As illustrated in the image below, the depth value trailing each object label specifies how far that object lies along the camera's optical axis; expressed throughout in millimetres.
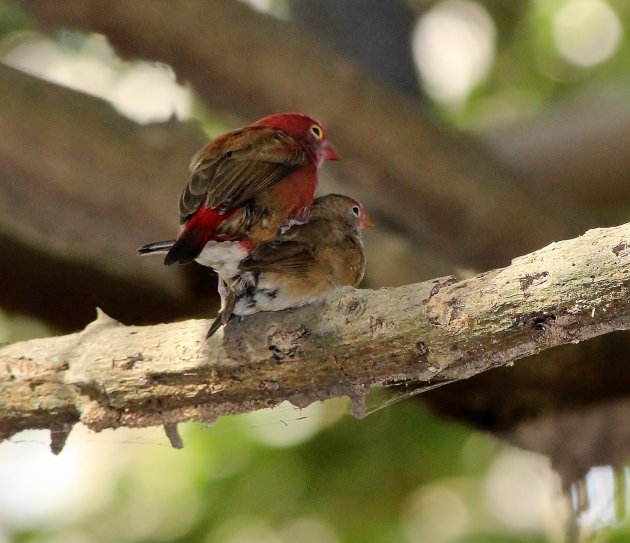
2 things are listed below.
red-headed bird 6156
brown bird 6035
